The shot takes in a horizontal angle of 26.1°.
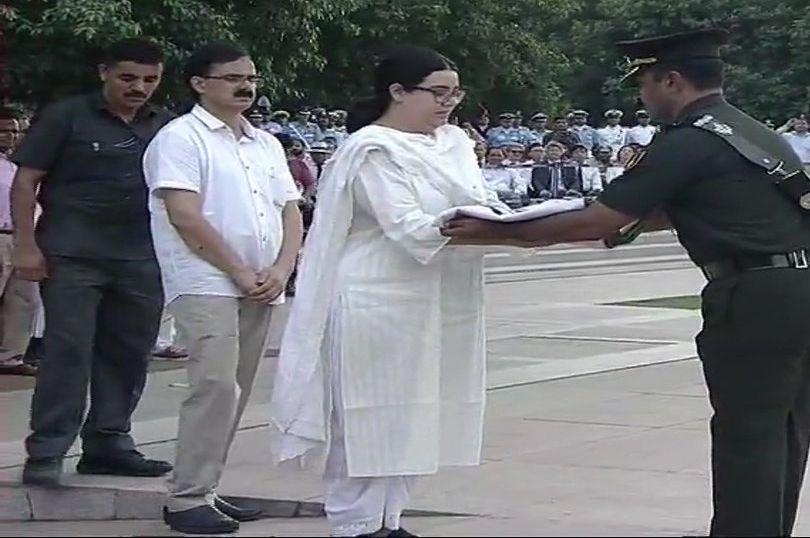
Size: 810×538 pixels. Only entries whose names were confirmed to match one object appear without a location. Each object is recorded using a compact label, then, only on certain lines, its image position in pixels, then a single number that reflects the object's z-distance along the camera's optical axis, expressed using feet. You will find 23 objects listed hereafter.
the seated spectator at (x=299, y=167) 63.62
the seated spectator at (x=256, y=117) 75.61
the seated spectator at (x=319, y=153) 72.26
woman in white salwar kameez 19.92
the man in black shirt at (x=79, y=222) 24.53
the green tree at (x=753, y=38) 159.02
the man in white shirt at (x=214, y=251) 21.49
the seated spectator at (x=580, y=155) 95.36
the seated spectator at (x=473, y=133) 95.05
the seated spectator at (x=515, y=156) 91.30
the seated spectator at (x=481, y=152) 87.97
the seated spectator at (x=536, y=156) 92.03
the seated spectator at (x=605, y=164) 95.45
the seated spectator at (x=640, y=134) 108.99
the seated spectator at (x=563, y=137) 102.99
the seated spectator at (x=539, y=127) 110.02
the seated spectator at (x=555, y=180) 88.12
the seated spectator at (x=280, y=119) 91.70
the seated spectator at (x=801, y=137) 105.29
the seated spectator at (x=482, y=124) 113.39
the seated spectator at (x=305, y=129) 91.83
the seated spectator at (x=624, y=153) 100.36
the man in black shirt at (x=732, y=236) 17.88
